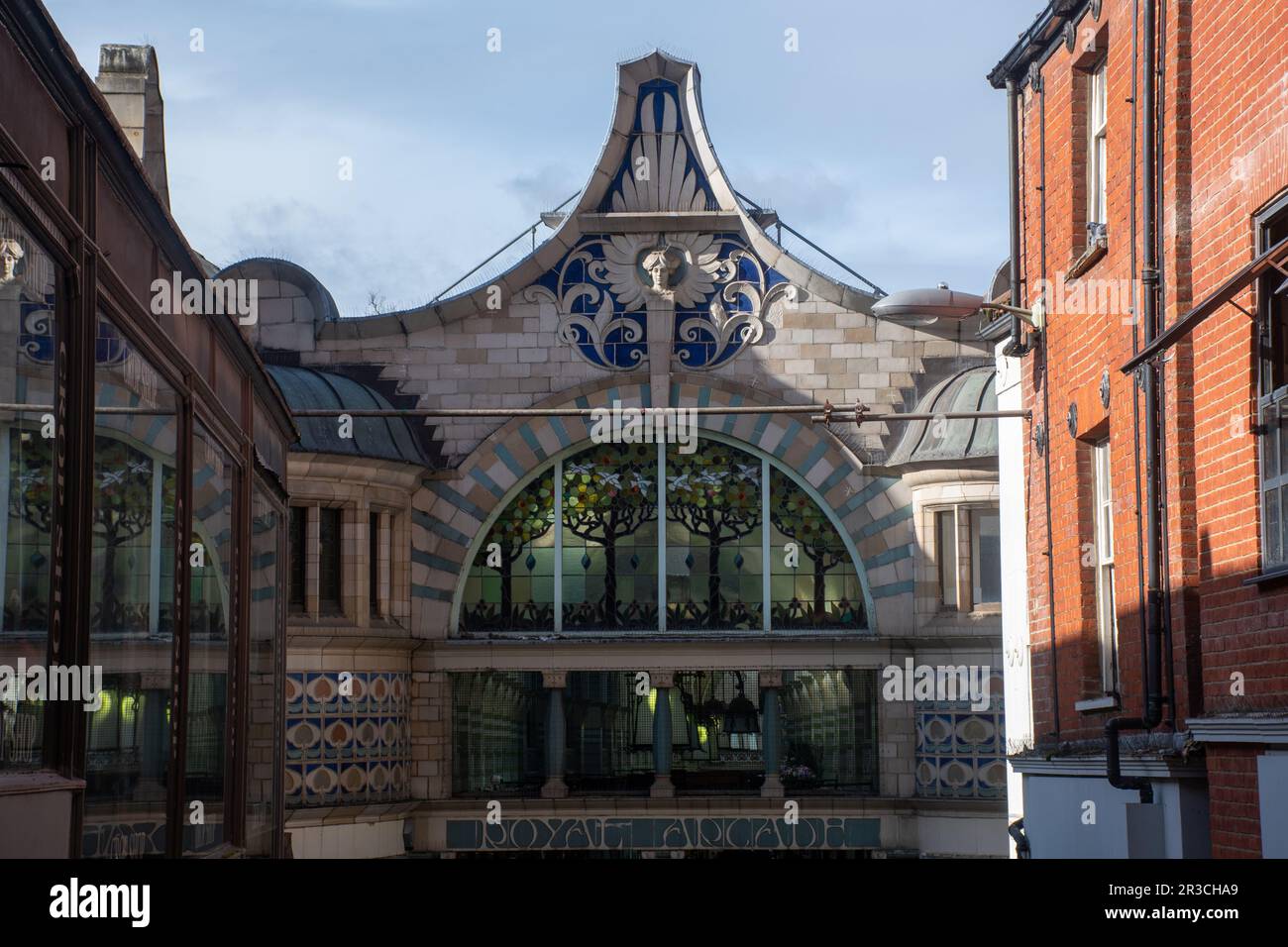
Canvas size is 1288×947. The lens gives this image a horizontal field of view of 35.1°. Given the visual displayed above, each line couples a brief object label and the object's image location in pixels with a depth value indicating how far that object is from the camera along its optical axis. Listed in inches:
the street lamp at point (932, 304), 674.8
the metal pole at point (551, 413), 751.1
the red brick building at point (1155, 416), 442.0
